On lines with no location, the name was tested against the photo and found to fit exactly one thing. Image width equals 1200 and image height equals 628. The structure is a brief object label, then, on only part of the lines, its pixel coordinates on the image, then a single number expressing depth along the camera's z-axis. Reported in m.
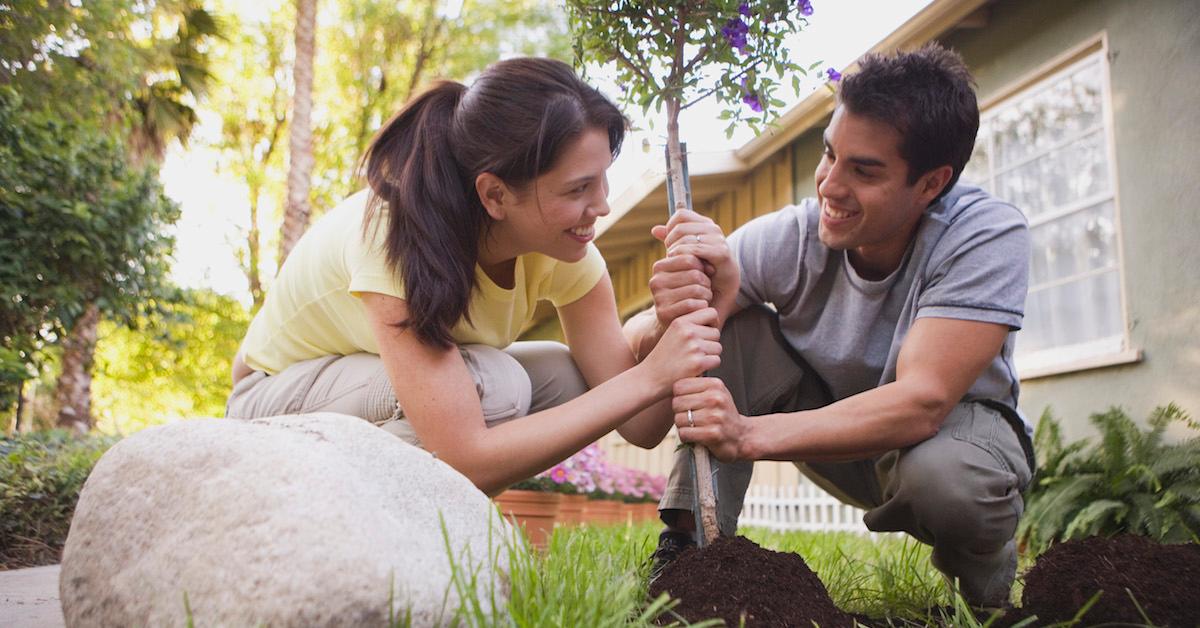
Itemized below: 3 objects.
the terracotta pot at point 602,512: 6.94
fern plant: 4.73
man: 2.54
